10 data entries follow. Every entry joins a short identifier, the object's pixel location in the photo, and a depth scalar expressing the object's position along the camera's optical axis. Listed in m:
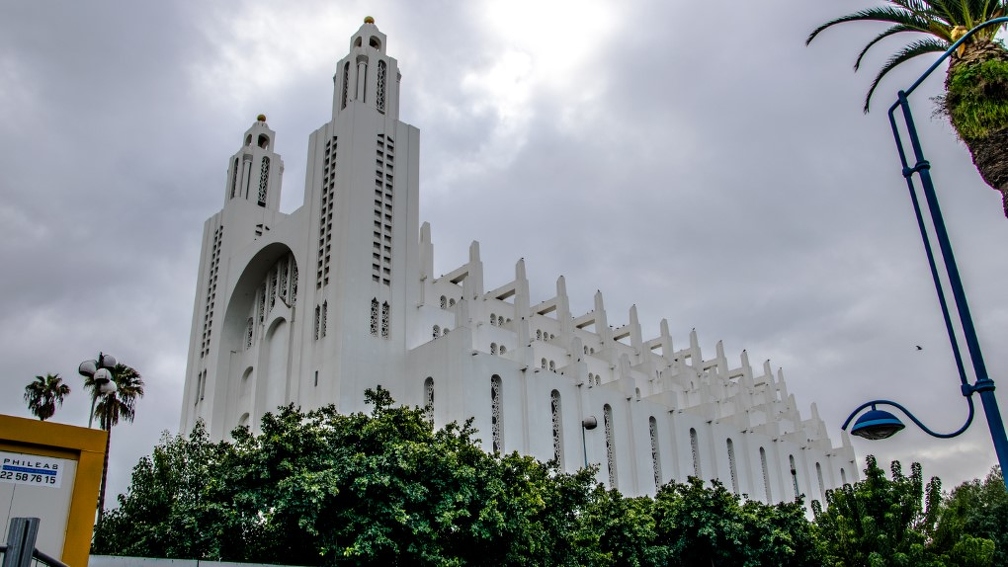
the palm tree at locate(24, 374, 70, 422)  33.88
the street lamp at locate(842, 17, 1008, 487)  9.03
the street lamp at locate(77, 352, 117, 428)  16.23
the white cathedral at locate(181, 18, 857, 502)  35.03
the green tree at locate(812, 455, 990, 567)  19.80
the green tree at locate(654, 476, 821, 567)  26.94
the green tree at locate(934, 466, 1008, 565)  20.12
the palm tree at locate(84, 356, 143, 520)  33.00
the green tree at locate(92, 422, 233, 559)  20.75
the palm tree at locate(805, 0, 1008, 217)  11.88
